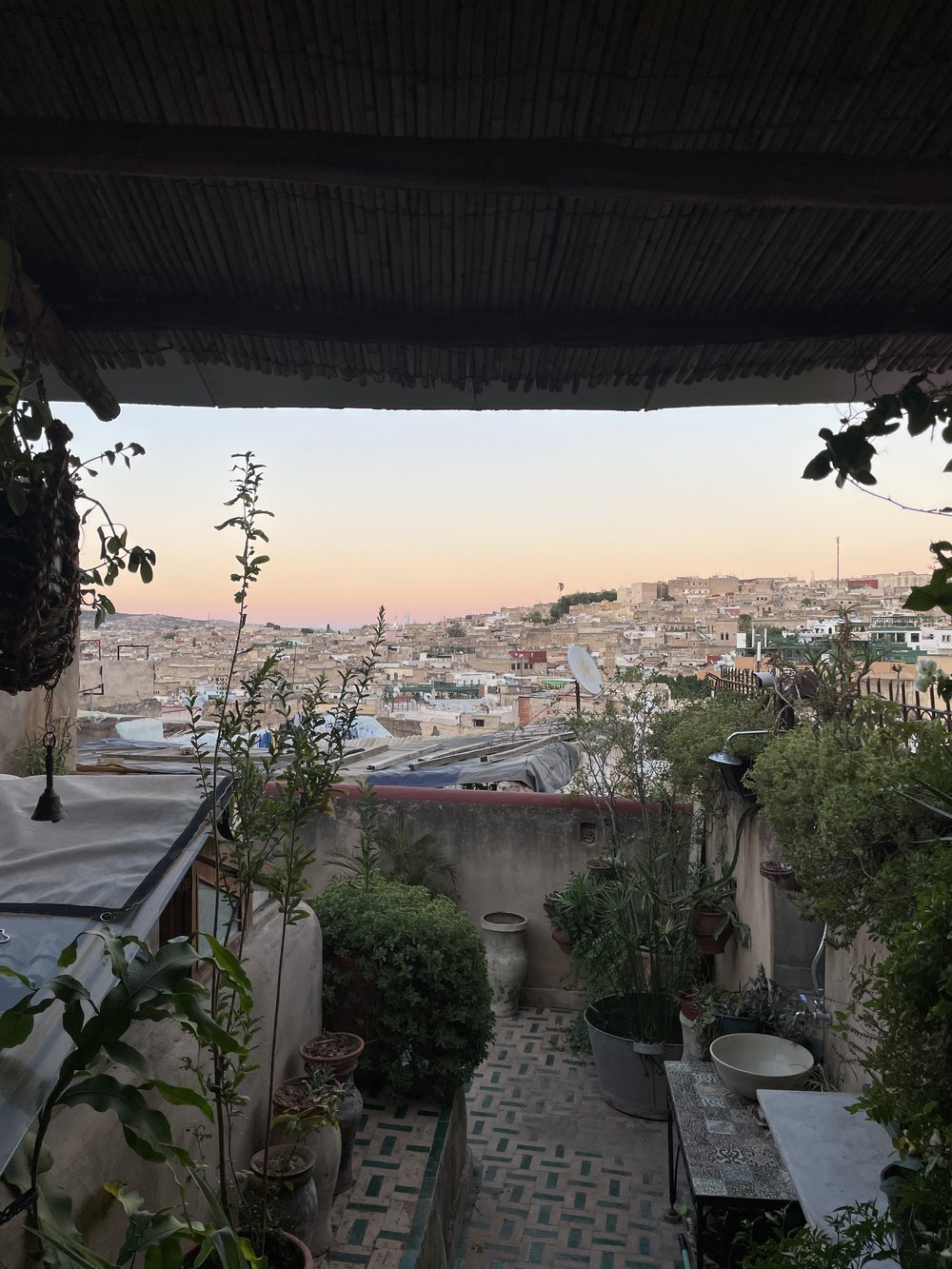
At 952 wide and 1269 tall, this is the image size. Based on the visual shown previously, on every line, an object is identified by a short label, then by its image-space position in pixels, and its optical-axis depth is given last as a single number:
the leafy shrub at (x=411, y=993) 4.06
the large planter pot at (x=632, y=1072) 4.71
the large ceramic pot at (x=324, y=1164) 3.03
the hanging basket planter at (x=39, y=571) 1.47
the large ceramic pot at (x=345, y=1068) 3.51
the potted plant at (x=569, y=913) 5.58
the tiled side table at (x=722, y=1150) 2.58
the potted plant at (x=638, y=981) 4.77
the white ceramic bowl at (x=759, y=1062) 2.97
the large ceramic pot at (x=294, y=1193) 2.77
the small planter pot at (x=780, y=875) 3.34
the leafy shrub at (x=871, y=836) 1.84
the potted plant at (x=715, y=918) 4.88
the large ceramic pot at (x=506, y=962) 6.04
